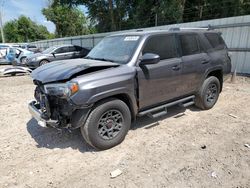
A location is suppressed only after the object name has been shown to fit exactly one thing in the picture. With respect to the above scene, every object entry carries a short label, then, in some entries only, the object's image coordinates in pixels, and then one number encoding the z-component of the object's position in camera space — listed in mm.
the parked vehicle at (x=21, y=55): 13878
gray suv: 3129
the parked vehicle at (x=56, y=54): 12141
